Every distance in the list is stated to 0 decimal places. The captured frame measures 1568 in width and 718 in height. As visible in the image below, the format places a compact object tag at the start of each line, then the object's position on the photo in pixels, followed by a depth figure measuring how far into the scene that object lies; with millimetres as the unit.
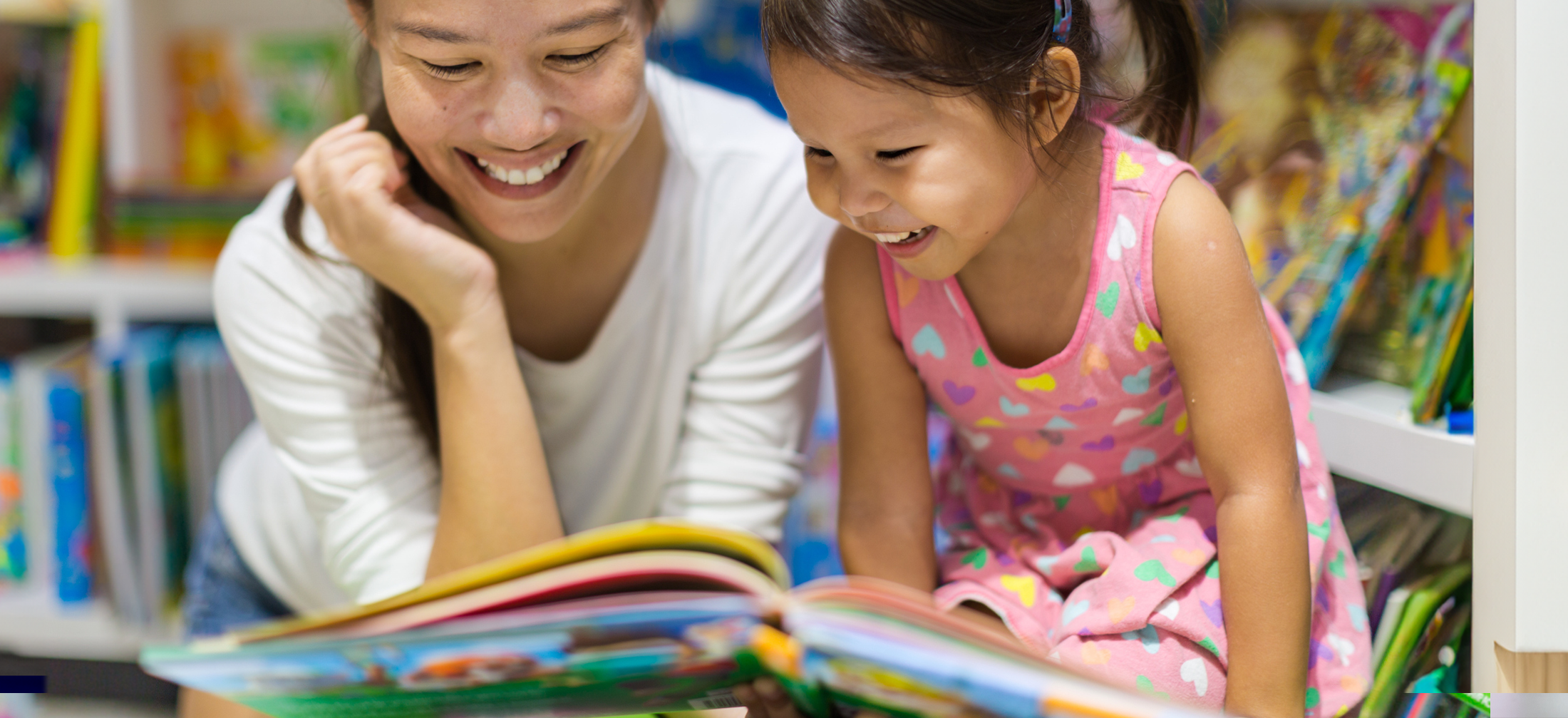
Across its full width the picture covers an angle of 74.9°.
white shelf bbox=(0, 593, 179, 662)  1370
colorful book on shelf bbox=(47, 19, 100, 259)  1331
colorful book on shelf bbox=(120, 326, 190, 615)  1331
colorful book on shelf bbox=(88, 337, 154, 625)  1322
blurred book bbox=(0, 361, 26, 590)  1350
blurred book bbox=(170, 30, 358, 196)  1410
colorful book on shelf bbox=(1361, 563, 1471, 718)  801
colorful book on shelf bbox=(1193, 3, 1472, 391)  859
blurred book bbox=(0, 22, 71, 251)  1362
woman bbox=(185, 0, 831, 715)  744
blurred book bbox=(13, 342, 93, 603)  1329
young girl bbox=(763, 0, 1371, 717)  632
